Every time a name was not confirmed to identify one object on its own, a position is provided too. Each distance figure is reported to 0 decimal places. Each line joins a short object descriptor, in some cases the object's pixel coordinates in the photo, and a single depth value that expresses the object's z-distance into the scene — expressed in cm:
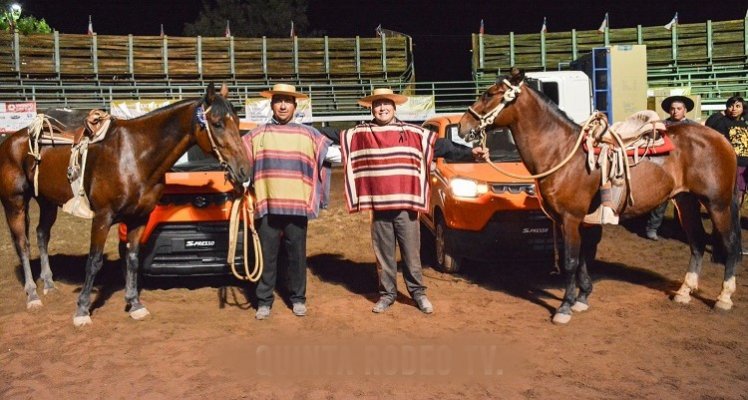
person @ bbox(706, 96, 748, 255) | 779
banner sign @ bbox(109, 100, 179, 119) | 2078
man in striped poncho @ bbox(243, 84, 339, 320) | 532
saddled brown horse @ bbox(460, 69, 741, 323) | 539
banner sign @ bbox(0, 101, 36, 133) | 1736
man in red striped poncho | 546
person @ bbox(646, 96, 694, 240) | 712
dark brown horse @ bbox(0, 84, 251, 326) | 503
